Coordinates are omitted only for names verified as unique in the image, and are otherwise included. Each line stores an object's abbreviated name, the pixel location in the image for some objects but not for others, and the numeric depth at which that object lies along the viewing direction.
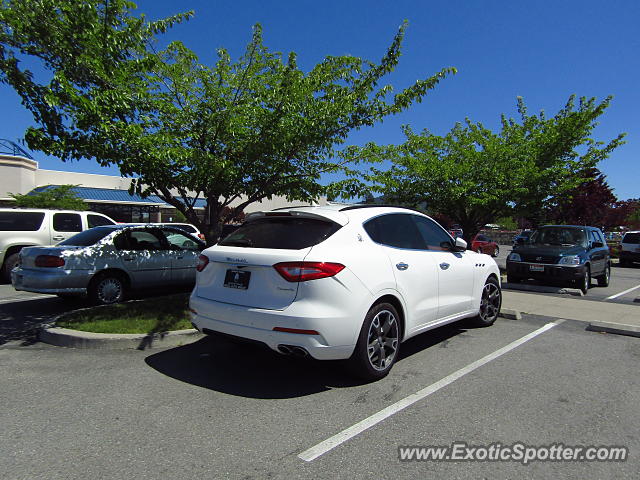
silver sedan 7.08
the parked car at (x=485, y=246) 26.11
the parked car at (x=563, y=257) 10.38
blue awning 32.47
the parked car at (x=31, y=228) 10.70
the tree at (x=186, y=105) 5.51
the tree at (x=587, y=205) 26.70
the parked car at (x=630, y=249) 20.44
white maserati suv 3.76
